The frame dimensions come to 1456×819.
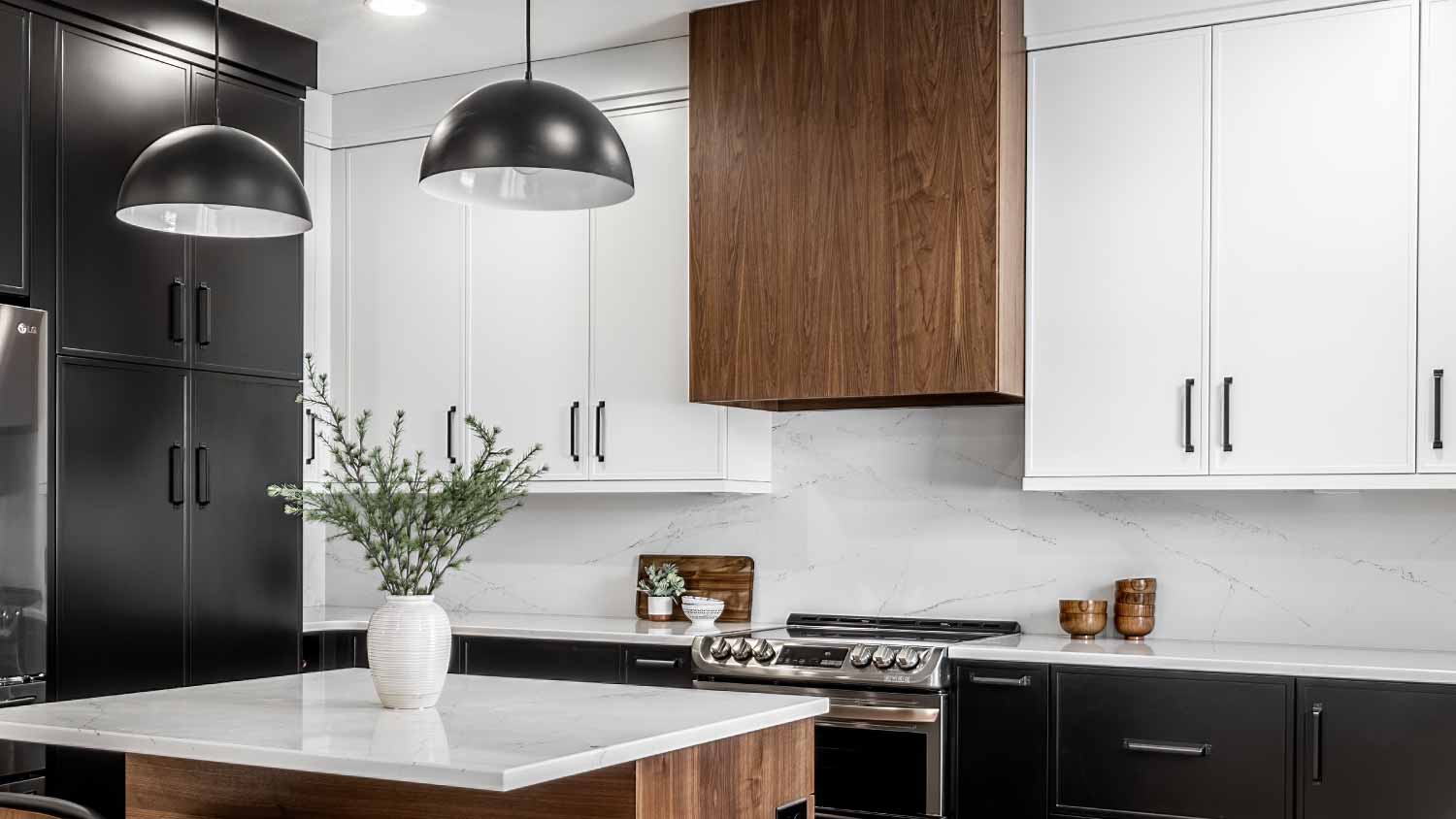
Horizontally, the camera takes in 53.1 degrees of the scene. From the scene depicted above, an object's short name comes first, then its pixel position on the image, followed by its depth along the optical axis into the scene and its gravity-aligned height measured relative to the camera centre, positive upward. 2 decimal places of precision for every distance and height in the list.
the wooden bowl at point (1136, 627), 4.02 -0.63
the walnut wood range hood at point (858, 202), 3.96 +0.56
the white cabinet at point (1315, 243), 3.62 +0.41
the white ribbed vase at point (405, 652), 2.50 -0.44
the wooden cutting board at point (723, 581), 4.78 -0.61
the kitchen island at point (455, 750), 2.05 -0.55
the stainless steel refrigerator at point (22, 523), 3.54 -0.32
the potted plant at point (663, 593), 4.74 -0.64
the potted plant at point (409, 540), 2.50 -0.25
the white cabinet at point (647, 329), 4.55 +0.22
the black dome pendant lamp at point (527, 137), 2.48 +0.45
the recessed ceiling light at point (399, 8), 4.34 +1.16
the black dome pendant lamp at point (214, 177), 2.69 +0.41
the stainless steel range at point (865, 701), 3.78 -0.81
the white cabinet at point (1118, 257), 3.86 +0.39
